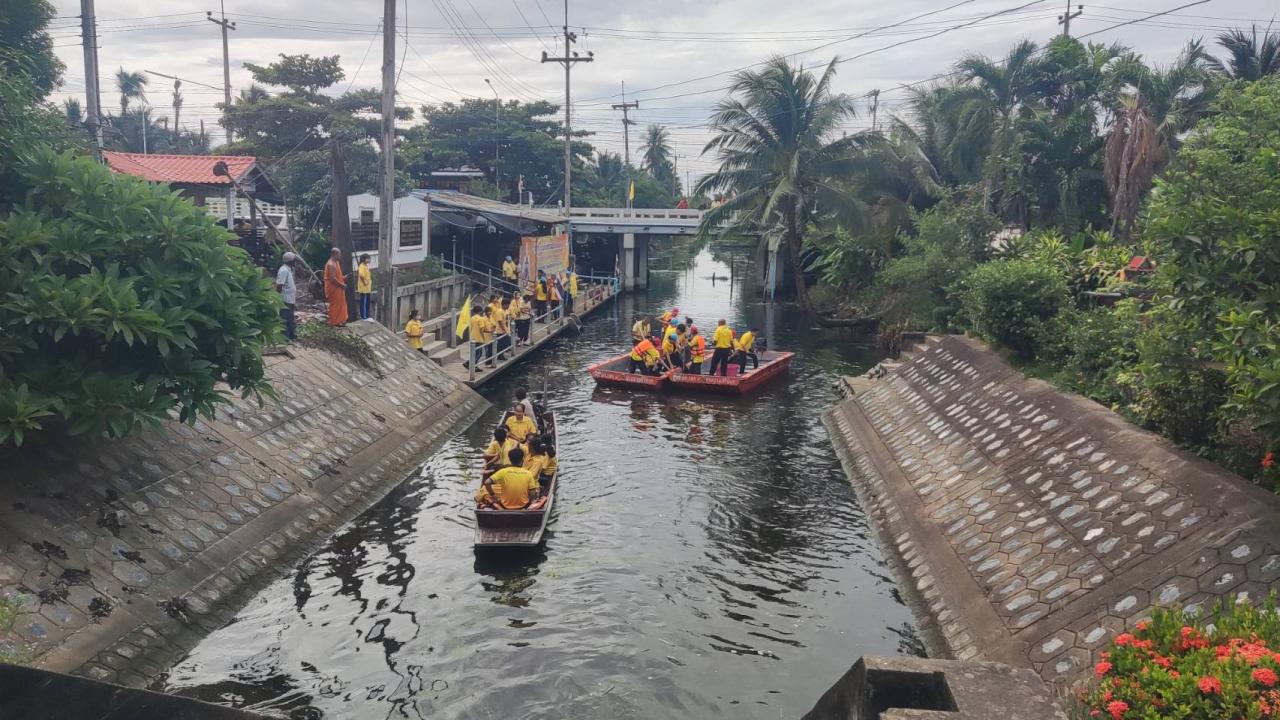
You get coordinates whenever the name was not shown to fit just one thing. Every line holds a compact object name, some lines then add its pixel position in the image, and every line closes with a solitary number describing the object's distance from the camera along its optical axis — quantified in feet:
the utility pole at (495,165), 196.60
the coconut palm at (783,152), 113.09
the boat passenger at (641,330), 84.84
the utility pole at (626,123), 211.00
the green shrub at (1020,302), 54.75
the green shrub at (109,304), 28.73
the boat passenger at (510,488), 40.78
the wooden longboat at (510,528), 39.52
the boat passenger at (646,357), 78.95
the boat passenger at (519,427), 50.03
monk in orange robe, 62.13
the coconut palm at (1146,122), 74.95
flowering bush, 16.74
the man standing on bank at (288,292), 56.80
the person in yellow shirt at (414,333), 74.23
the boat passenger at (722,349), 79.36
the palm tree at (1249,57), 81.61
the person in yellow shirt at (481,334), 79.36
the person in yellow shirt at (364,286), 74.04
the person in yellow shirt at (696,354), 80.33
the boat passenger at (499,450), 44.42
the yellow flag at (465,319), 80.84
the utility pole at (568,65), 152.46
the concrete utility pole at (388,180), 65.41
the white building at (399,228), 102.78
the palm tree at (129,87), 245.04
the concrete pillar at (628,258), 172.04
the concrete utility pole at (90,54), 60.13
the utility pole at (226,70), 155.70
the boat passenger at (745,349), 80.28
